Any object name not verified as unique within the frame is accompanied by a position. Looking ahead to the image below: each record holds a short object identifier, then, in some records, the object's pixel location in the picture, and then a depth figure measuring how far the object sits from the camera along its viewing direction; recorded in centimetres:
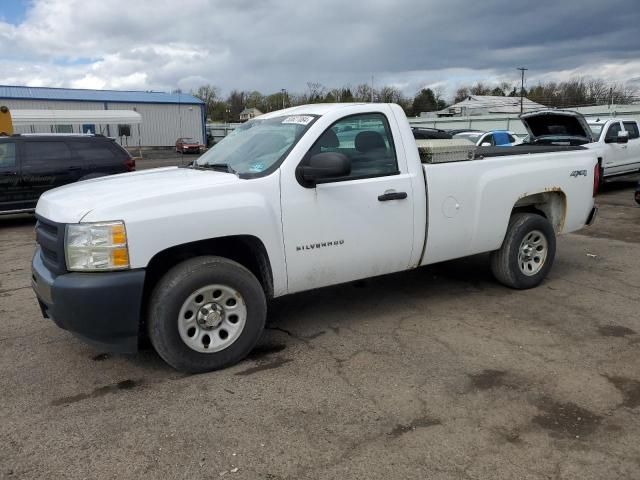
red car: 4203
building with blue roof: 4541
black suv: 1056
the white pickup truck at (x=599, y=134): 1200
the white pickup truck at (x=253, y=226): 352
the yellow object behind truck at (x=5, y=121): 1447
